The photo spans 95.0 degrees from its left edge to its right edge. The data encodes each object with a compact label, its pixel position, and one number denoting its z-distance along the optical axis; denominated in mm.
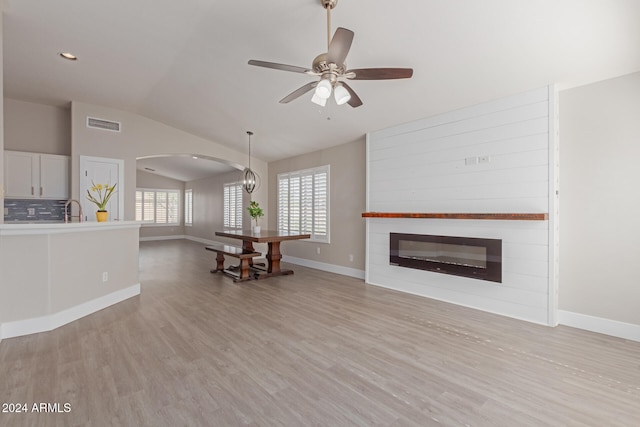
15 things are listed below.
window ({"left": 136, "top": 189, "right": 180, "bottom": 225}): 12008
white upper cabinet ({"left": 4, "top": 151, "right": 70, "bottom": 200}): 5121
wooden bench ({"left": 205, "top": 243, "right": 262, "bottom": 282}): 5289
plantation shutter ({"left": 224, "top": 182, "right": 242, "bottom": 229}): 9219
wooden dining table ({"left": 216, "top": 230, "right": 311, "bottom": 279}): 5328
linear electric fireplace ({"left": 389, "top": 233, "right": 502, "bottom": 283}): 3637
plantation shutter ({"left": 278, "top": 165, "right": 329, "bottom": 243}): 6293
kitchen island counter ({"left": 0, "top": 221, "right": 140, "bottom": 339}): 2904
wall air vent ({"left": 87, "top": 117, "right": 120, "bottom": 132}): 5547
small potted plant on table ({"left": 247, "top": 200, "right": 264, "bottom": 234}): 5652
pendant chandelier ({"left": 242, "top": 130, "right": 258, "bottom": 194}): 6125
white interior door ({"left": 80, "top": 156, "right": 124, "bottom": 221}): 5465
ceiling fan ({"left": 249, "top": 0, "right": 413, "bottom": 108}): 2125
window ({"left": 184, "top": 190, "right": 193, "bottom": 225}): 12656
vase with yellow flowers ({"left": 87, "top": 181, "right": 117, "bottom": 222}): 3804
